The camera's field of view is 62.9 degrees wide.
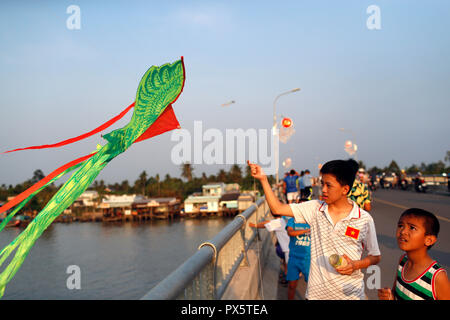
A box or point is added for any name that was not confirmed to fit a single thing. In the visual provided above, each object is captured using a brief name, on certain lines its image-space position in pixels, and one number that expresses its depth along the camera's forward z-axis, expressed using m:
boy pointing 2.72
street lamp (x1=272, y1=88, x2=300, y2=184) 22.89
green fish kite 1.63
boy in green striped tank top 2.11
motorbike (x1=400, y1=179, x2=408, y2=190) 31.38
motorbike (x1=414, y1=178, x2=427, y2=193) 27.26
